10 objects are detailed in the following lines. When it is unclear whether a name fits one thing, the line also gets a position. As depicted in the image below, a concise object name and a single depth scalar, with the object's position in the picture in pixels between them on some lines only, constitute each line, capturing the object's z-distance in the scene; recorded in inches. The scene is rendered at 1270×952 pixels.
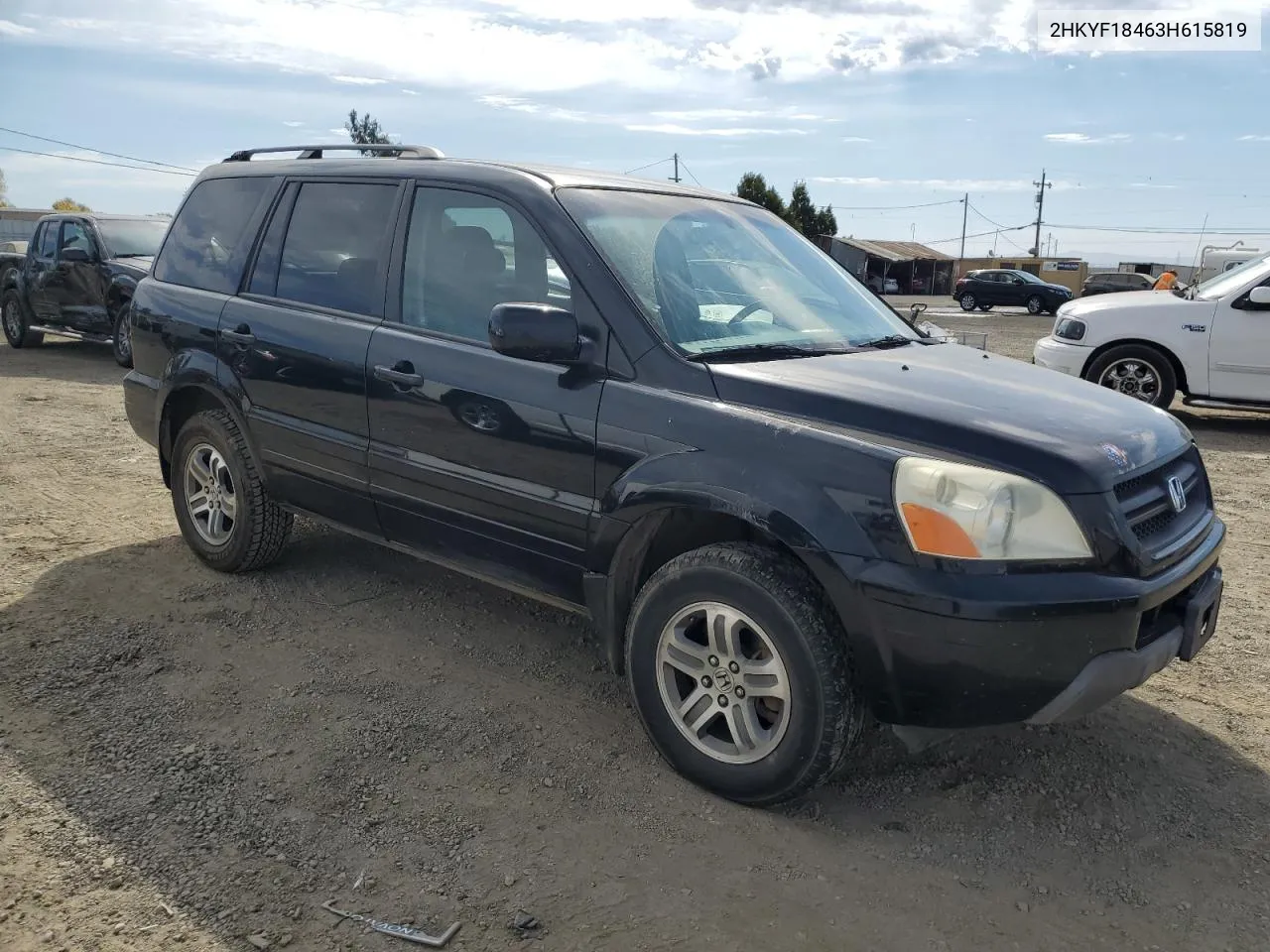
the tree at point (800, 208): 2112.5
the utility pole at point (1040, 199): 3275.1
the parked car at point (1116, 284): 1357.0
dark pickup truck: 462.3
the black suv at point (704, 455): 105.0
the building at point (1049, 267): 1957.4
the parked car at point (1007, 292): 1347.2
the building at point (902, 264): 2154.3
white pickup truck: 342.3
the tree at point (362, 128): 2258.9
